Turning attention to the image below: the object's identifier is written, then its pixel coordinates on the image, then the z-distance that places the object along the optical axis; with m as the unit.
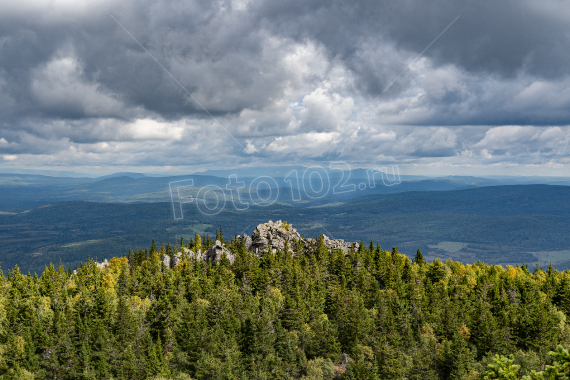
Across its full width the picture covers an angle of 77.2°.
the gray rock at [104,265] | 179.82
